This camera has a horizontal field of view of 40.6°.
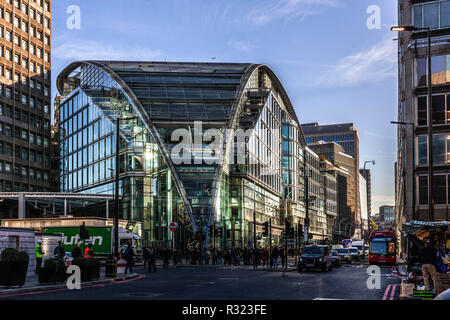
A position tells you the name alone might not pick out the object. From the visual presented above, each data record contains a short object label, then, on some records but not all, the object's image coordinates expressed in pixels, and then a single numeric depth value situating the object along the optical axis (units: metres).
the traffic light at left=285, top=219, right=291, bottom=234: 46.16
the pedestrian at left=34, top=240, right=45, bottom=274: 35.38
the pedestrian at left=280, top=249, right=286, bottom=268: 49.89
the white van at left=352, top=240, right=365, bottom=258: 83.62
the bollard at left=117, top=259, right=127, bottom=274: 33.51
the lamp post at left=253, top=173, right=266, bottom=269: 47.10
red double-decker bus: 56.56
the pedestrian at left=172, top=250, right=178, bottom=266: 54.33
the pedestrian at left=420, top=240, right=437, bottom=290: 18.84
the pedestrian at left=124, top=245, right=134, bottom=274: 34.47
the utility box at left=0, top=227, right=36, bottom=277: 29.03
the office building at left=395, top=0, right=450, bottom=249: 55.09
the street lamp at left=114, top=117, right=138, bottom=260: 34.40
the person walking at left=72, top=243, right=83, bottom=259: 30.90
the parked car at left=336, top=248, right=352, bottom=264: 60.22
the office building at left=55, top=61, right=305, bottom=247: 74.19
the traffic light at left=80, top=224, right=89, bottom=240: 35.41
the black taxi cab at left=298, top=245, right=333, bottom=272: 40.62
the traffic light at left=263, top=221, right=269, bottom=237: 47.54
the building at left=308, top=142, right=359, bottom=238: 175.25
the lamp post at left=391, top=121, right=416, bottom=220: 51.34
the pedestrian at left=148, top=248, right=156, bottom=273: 40.31
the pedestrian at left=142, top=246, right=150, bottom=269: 42.37
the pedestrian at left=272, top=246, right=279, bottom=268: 47.19
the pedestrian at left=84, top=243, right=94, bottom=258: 34.41
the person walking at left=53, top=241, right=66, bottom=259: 30.27
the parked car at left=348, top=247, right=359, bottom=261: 71.06
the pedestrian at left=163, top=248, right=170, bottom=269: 47.78
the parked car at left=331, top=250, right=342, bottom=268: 50.30
